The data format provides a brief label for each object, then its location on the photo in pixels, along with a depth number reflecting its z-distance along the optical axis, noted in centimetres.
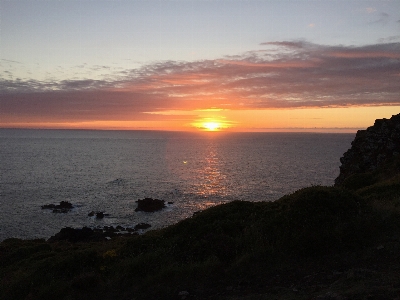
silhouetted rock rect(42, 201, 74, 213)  5614
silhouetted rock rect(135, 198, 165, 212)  5706
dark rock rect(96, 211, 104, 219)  5231
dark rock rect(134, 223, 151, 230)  4794
